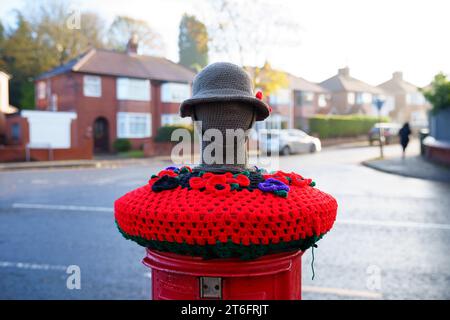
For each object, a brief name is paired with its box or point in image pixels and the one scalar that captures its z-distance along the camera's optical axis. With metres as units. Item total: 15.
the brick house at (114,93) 28.54
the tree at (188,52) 49.81
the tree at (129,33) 43.22
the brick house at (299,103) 42.00
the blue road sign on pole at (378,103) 18.67
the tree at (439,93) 16.17
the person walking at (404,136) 19.47
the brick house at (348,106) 40.56
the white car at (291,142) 23.89
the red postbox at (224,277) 1.52
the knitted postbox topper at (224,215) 1.42
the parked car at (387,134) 31.64
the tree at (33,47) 36.69
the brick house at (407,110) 28.60
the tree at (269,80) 26.58
